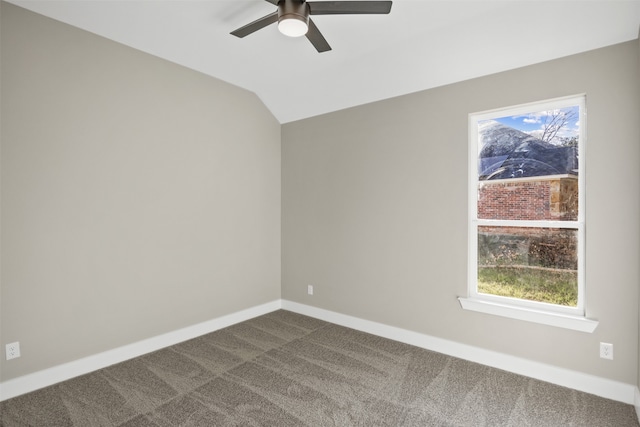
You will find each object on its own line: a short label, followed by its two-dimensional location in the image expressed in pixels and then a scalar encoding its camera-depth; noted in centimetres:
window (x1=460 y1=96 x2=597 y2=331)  256
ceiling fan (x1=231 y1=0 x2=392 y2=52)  187
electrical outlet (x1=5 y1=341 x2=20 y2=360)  233
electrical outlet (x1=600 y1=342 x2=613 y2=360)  235
